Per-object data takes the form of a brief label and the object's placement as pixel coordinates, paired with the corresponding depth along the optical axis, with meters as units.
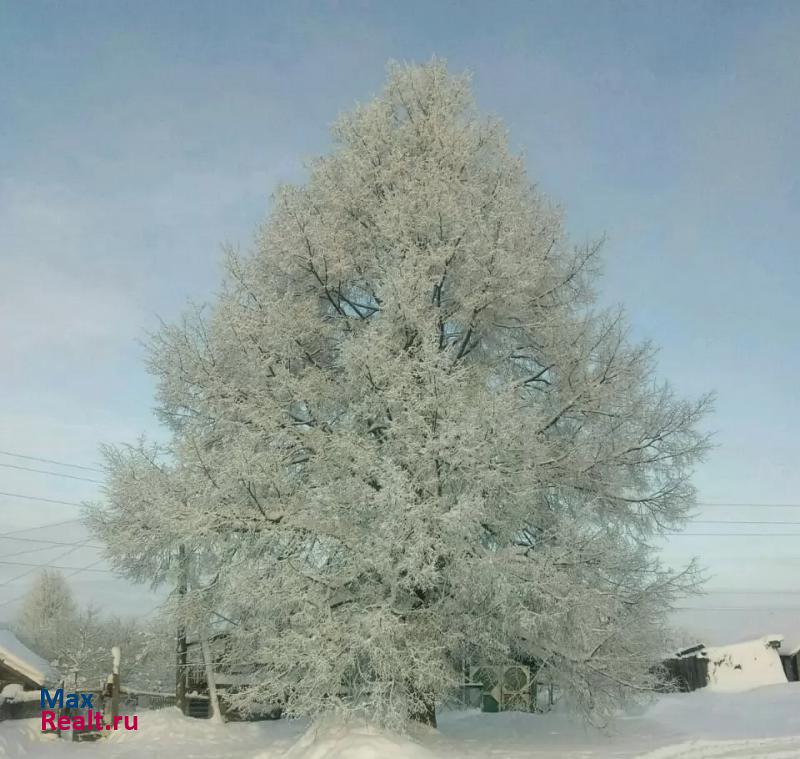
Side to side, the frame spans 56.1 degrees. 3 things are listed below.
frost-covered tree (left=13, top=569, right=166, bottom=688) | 27.64
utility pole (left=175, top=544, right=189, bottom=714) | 10.54
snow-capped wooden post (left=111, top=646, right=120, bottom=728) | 13.90
